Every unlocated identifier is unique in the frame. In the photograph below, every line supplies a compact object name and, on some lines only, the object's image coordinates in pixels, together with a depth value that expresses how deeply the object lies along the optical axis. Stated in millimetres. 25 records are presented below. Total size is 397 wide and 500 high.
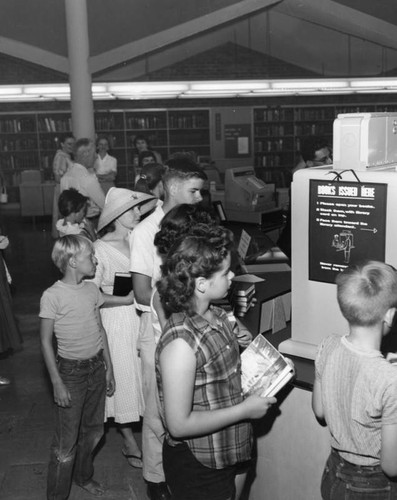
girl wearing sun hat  3119
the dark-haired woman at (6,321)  4648
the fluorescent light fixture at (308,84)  10117
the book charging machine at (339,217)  2057
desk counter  2242
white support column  8281
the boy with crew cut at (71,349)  2707
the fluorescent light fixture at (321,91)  11807
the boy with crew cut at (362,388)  1639
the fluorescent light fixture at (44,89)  10344
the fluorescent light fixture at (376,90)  11655
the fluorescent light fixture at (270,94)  12038
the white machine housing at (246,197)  6117
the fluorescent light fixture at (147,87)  9688
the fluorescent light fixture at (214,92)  10714
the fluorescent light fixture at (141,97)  12297
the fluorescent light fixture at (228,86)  9844
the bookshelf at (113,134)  13188
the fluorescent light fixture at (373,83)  10391
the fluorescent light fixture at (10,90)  10477
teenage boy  2697
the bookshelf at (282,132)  13906
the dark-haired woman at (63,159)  9492
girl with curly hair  1730
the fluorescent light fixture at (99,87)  9767
